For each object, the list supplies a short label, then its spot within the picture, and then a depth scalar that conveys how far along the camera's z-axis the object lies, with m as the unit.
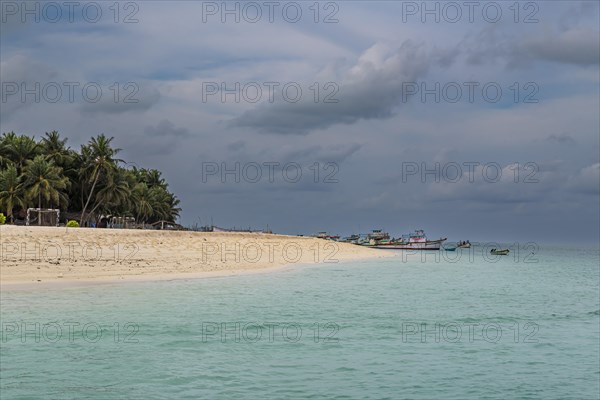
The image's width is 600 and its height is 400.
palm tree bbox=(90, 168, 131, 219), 87.19
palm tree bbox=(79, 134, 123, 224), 85.56
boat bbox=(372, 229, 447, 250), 150.25
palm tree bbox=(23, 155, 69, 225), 73.69
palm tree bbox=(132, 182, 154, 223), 101.50
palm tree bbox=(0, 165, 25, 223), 74.12
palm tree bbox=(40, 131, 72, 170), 85.12
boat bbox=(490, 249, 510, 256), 137.25
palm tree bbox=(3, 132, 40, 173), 81.31
